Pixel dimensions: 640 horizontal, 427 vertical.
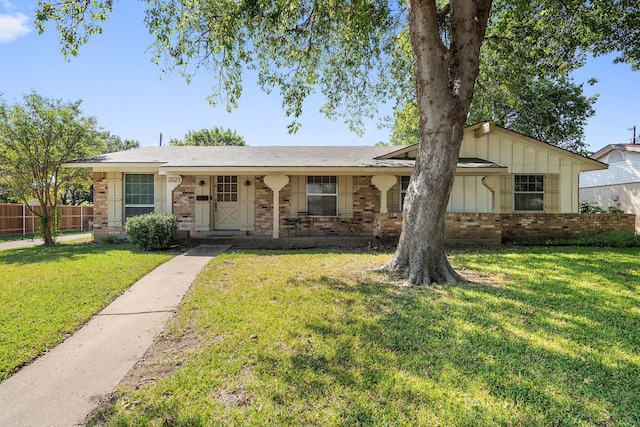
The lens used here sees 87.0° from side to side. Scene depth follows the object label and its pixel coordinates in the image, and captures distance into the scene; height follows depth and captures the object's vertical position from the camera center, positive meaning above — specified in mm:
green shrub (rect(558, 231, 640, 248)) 10125 -825
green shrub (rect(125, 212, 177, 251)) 9539 -507
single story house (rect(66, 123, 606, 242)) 11805 +742
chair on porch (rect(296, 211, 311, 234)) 11999 -329
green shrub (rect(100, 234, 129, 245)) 11312 -876
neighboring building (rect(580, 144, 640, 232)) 15336 +1613
